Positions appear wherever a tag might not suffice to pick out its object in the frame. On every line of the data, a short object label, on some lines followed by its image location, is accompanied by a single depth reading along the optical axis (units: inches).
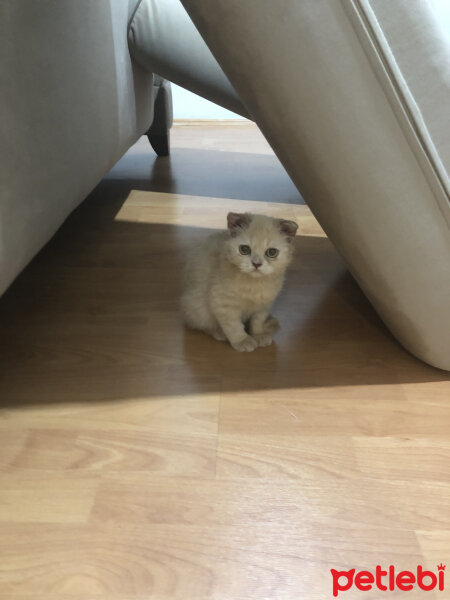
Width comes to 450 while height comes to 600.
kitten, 35.4
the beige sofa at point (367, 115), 24.1
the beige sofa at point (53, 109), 27.1
